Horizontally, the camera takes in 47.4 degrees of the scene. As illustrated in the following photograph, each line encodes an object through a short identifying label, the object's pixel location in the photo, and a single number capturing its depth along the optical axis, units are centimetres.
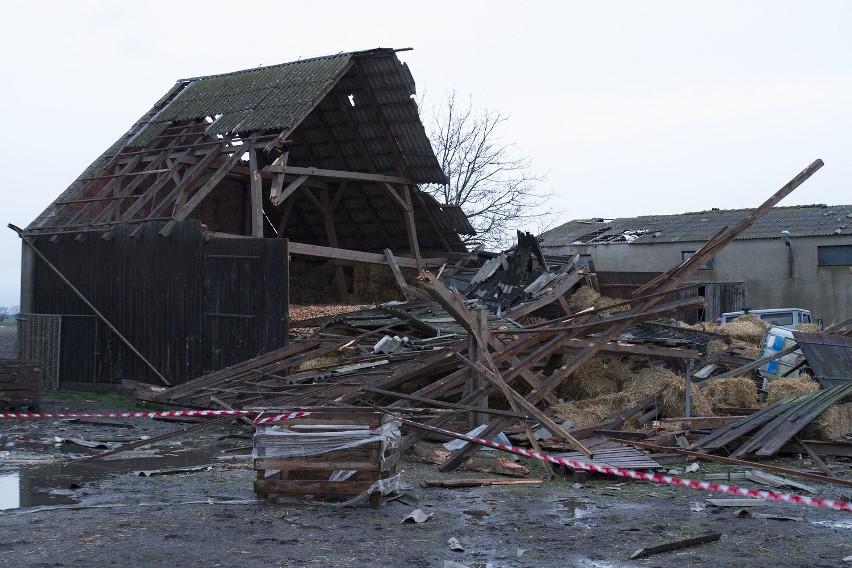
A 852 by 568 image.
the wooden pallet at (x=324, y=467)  920
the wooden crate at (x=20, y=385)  1602
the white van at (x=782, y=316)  2308
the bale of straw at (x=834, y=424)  1257
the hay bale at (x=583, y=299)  2062
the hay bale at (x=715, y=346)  1683
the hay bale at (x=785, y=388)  1408
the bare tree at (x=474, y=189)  4450
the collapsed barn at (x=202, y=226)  1922
